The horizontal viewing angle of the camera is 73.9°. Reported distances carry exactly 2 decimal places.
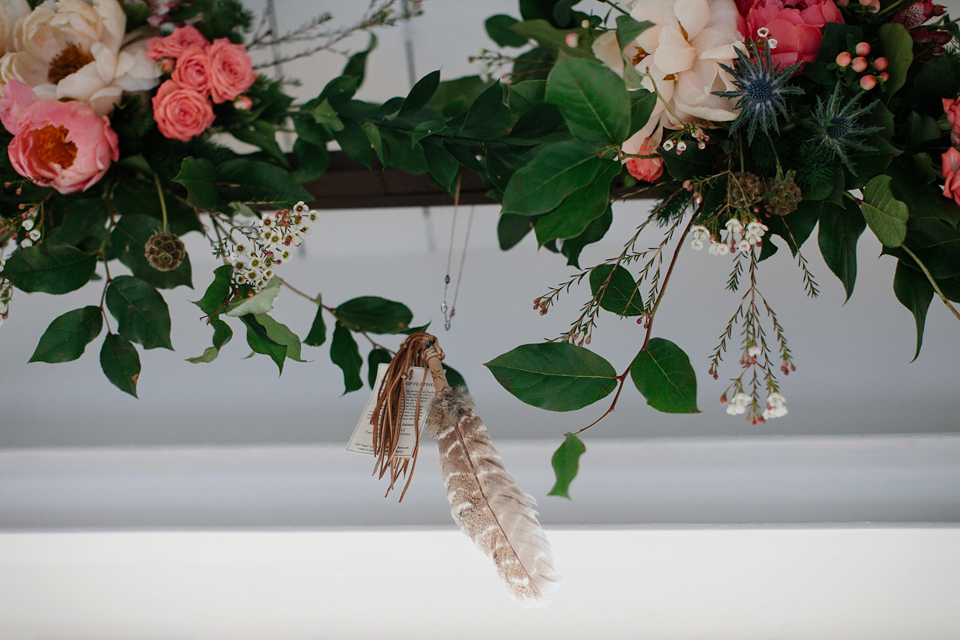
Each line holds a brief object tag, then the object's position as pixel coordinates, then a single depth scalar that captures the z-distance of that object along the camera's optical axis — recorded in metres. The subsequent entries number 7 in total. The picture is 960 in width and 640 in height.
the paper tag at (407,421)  0.61
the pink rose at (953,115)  0.55
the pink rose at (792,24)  0.57
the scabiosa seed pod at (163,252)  0.70
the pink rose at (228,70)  0.73
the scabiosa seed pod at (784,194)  0.57
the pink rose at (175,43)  0.72
